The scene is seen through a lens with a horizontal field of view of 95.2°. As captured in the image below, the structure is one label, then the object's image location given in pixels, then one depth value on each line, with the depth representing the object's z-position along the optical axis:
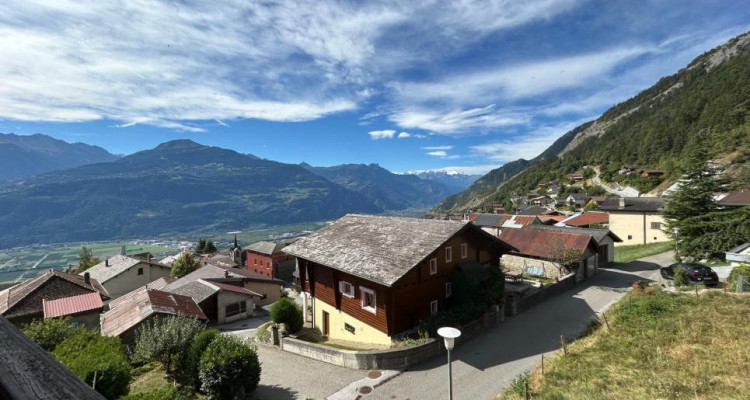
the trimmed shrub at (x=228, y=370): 15.73
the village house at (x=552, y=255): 34.34
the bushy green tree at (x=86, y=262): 66.38
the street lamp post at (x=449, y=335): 11.83
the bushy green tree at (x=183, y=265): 55.88
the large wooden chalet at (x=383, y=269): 22.30
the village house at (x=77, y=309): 28.75
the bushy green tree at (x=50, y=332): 20.47
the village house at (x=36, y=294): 30.10
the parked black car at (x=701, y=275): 26.80
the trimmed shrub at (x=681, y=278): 27.05
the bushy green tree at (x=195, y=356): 17.06
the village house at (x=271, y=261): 76.00
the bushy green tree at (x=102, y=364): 12.86
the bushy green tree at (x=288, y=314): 26.62
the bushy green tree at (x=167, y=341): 17.66
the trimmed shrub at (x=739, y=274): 24.47
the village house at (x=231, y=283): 36.19
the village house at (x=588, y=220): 64.56
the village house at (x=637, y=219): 51.53
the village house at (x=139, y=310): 24.22
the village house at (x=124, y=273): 52.51
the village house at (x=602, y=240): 39.28
